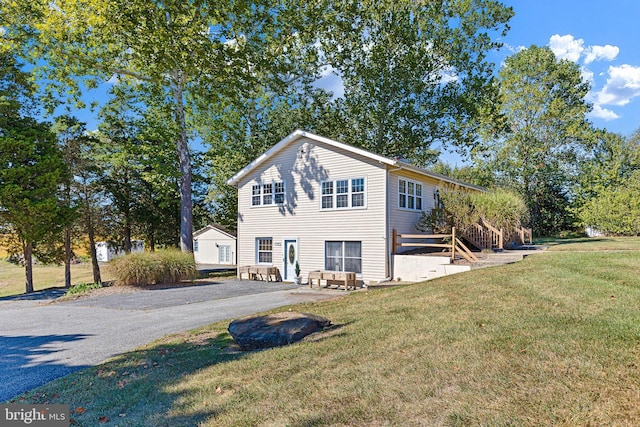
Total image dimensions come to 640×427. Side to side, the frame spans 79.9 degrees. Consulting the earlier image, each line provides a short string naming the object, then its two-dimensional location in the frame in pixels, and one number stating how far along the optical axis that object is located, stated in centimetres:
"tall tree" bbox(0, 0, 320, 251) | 1791
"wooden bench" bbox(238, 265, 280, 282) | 1905
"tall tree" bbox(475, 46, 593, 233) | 3319
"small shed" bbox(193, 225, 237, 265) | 3624
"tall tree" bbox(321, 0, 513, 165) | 2708
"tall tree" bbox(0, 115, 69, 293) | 1784
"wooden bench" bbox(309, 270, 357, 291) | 1512
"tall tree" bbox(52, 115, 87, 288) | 2289
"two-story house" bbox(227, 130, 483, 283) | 1617
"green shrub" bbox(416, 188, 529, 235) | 1692
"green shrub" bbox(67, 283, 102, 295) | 1551
